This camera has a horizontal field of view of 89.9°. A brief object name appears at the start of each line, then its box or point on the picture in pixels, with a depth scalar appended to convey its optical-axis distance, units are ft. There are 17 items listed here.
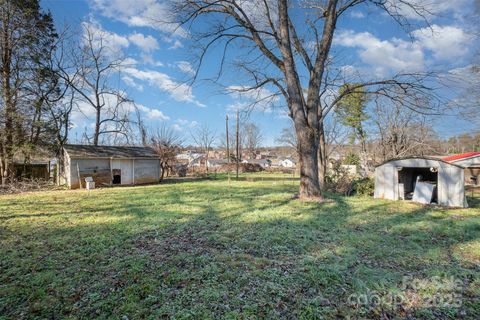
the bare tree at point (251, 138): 175.82
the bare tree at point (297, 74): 29.71
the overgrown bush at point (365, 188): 37.96
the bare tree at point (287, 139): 132.30
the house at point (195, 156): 179.69
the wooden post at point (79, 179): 51.45
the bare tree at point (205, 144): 142.35
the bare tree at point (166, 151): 70.69
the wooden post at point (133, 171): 60.85
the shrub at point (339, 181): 41.36
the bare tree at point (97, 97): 67.87
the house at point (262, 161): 203.41
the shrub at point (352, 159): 98.93
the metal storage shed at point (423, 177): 29.07
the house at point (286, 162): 246.00
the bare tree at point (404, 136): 65.67
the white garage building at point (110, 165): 51.62
